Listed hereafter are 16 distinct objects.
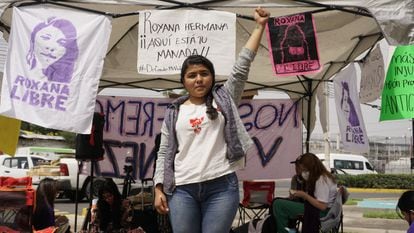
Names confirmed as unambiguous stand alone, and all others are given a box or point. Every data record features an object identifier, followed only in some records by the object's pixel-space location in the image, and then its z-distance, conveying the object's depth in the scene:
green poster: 4.25
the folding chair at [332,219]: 6.30
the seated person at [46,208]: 5.78
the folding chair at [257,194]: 8.49
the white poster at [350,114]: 6.50
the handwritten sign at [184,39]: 4.27
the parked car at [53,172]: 15.22
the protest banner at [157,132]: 8.84
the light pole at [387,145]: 55.44
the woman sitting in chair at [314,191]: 5.96
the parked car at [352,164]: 26.86
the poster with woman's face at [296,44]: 4.39
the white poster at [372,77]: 5.73
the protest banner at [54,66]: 4.16
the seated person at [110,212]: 6.04
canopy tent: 4.07
